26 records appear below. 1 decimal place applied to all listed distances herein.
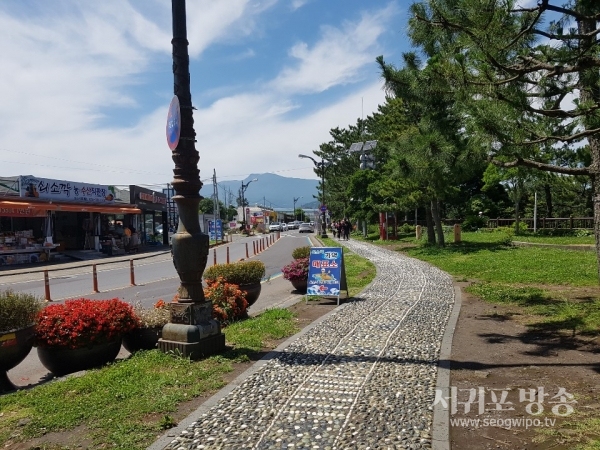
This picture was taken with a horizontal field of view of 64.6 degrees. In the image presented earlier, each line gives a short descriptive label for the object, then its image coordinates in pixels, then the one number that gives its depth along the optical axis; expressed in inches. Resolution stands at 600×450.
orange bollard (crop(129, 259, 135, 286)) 594.7
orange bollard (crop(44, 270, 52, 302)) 488.7
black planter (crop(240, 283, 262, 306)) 372.0
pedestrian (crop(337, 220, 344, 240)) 1495.8
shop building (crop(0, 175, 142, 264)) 954.7
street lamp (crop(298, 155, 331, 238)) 1622.4
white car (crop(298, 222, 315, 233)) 2539.4
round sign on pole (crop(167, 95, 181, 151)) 228.2
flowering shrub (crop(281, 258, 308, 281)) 461.7
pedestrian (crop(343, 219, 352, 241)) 1478.7
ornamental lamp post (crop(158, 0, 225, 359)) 225.5
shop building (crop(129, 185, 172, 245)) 1462.8
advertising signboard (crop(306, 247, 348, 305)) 390.0
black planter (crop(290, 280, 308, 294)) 464.4
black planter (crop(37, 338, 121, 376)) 220.8
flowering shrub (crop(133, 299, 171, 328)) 250.2
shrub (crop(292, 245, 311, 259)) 514.0
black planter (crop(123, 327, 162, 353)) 249.8
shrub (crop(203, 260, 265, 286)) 363.6
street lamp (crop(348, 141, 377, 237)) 1699.3
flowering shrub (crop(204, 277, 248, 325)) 315.0
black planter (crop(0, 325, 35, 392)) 205.0
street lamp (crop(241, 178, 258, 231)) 3023.1
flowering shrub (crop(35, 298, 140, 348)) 217.9
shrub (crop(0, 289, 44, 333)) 208.2
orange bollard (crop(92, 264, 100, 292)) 538.6
